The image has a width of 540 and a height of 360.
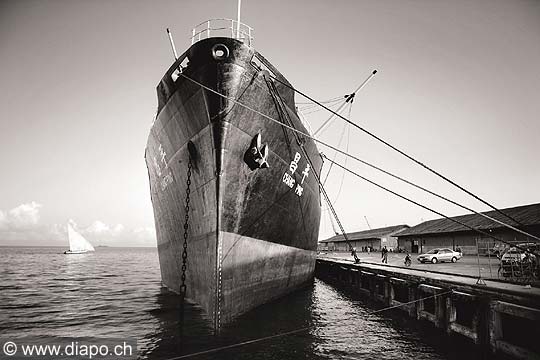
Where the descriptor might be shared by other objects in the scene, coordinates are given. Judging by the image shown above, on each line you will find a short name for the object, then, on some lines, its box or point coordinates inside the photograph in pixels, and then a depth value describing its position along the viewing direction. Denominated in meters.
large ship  7.60
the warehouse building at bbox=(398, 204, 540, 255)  22.14
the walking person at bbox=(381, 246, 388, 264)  20.98
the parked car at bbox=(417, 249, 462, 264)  21.39
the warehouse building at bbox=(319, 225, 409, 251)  45.53
